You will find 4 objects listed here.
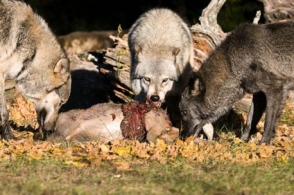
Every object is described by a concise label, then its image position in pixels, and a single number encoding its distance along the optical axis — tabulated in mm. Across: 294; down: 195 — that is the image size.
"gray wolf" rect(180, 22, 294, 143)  16437
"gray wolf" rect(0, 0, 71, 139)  16312
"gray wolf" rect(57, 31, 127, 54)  35441
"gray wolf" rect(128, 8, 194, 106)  18484
